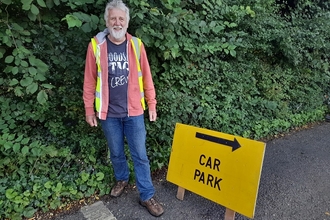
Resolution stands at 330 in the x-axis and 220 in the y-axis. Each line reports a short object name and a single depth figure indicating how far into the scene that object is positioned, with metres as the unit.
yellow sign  2.21
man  2.25
